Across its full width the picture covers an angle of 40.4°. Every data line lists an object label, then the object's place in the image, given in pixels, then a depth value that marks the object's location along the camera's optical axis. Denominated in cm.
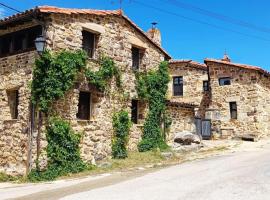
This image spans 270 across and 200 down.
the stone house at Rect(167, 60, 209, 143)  2884
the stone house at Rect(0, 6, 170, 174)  1426
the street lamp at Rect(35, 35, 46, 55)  1311
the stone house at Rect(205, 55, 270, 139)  2522
